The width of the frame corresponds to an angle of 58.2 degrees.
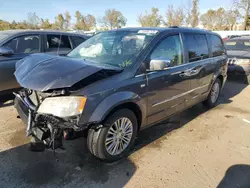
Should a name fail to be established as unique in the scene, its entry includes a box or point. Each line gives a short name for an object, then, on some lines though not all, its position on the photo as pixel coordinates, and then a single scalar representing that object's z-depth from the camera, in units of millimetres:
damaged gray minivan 2553
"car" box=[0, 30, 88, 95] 4840
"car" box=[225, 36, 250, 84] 7676
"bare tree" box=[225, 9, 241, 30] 36819
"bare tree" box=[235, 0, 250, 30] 32594
